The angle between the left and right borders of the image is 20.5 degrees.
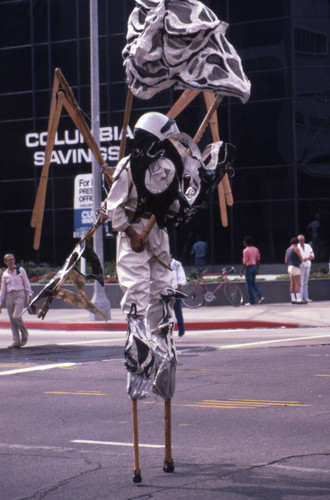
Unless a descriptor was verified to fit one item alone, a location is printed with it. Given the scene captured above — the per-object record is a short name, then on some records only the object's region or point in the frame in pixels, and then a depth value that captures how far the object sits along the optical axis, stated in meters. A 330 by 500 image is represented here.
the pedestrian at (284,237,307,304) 23.30
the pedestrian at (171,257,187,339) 16.86
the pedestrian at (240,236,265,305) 23.39
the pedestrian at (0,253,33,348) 16.17
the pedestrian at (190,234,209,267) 33.12
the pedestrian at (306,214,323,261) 32.56
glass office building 32.56
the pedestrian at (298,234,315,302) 23.45
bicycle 24.17
